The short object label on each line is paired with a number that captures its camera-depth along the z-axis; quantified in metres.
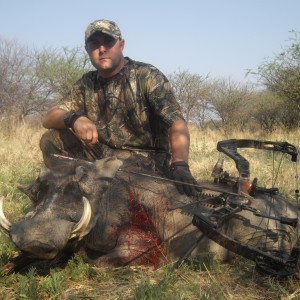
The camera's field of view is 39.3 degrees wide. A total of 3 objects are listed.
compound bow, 2.39
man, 4.07
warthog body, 2.69
